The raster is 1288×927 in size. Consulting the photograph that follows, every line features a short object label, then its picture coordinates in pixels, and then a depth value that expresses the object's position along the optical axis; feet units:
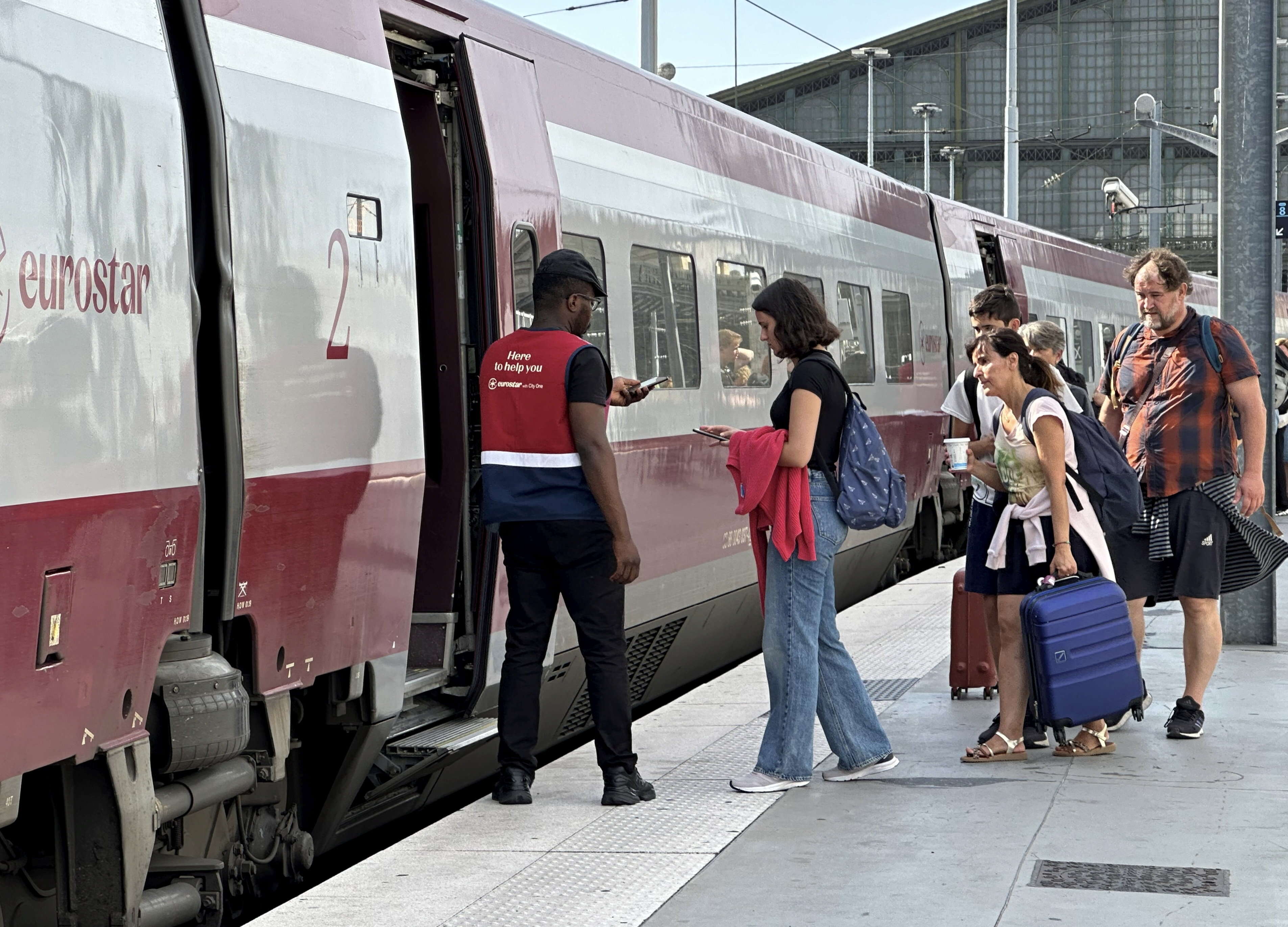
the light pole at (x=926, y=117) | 175.63
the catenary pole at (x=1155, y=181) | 139.95
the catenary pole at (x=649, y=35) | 66.95
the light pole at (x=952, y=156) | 196.85
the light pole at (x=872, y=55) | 153.89
